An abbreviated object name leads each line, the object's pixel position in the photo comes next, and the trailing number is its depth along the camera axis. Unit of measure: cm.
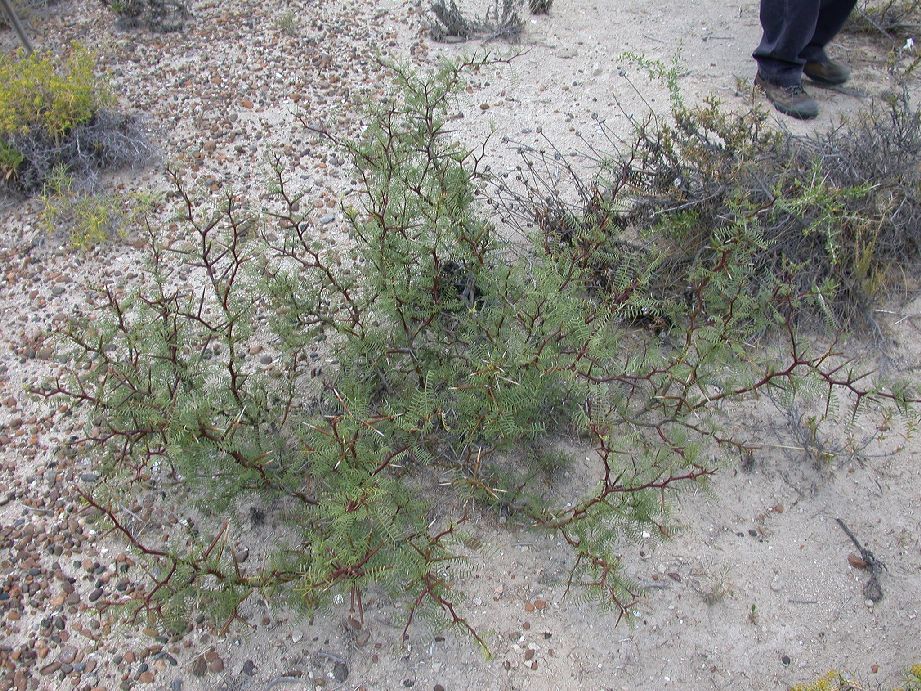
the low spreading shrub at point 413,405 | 214
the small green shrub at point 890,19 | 501
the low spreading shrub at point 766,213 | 309
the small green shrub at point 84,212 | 372
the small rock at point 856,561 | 255
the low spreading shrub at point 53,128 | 397
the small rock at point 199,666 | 228
